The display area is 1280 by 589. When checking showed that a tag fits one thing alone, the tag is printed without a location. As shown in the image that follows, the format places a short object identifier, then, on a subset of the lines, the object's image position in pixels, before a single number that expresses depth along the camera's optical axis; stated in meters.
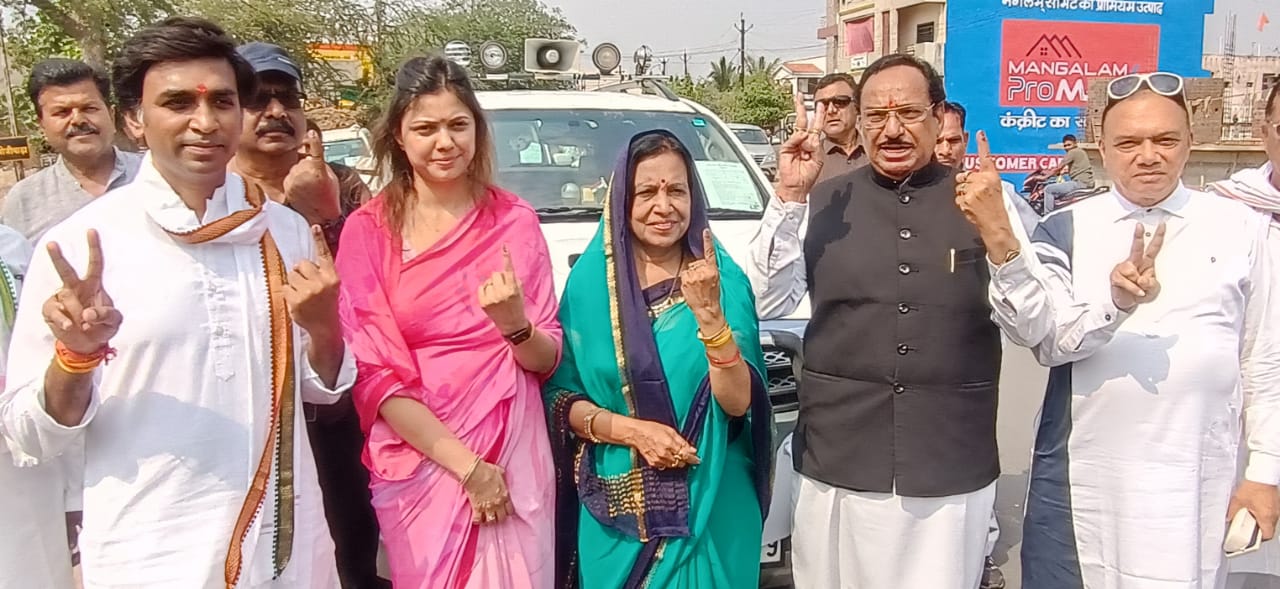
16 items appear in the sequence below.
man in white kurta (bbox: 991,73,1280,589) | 2.32
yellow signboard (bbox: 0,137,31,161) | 11.94
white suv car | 4.07
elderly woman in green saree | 2.41
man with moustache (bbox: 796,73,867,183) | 4.58
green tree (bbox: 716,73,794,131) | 38.22
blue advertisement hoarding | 13.68
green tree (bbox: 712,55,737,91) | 53.85
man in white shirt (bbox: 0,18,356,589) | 1.77
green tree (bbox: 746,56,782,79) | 53.84
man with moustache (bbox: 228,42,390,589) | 2.79
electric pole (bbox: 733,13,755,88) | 52.29
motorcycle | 12.13
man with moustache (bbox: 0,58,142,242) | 3.65
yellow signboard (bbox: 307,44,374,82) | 22.47
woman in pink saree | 2.31
